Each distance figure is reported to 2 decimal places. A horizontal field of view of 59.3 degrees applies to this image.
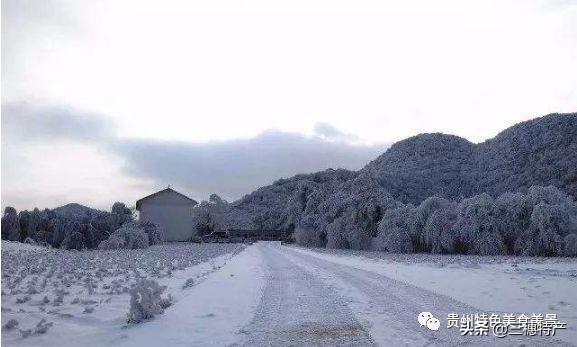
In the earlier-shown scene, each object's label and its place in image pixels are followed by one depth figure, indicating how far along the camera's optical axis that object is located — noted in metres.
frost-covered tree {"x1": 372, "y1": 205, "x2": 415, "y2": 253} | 37.75
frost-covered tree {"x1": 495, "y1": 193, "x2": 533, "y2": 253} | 32.06
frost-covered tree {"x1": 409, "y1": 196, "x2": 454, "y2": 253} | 37.25
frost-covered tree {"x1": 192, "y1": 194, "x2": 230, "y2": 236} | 88.06
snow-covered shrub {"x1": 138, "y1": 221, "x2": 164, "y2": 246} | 49.09
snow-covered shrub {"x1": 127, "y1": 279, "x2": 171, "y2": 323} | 8.69
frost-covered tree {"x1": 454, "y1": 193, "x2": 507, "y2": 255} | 31.94
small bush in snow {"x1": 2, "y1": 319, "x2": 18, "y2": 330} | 7.45
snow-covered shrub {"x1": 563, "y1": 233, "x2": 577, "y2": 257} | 28.02
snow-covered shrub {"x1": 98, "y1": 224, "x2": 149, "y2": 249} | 40.66
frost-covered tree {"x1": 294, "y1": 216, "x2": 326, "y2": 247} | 57.91
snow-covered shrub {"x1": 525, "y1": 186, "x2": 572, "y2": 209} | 31.38
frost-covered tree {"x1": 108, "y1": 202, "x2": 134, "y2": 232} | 48.25
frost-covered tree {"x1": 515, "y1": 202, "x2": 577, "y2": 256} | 29.33
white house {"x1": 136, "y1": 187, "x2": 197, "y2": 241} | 62.50
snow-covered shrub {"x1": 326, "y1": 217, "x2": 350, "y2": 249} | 49.62
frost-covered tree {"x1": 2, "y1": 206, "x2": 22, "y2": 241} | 48.12
